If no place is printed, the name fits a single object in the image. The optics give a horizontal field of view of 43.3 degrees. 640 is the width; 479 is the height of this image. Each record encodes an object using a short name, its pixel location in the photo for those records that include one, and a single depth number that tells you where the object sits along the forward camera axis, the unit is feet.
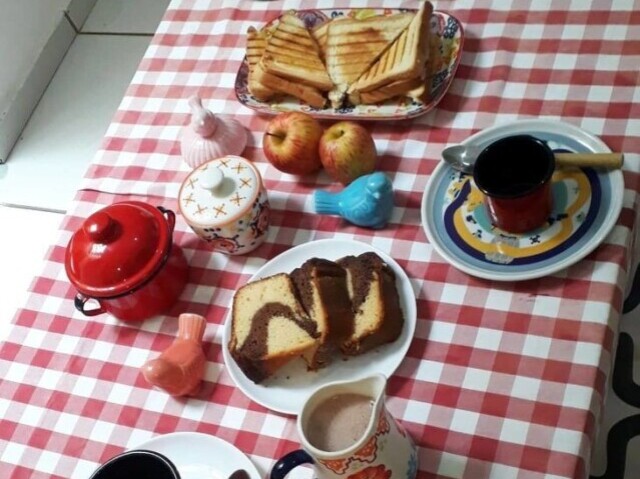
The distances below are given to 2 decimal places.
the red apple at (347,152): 3.39
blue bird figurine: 3.26
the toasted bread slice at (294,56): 3.77
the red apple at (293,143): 3.50
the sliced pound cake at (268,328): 3.01
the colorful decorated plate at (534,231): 3.01
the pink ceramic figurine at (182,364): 3.10
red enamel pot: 3.24
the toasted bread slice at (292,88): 3.77
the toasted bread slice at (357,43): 3.73
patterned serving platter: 3.59
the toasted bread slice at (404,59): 3.54
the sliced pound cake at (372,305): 2.96
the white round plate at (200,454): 2.95
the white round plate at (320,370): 3.00
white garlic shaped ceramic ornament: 3.71
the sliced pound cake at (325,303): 2.99
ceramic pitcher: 2.43
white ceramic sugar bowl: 3.31
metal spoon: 3.09
